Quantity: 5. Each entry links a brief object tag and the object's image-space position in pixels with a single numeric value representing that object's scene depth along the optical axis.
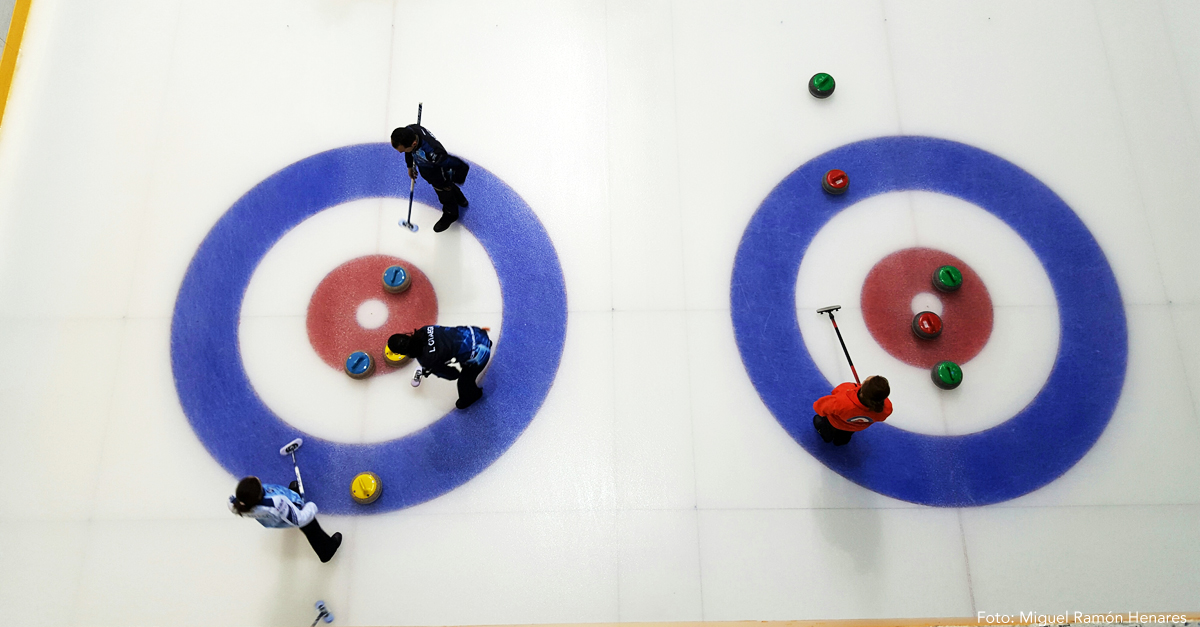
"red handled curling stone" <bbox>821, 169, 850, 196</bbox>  5.01
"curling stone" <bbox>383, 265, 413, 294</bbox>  4.77
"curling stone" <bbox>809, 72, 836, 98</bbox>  5.34
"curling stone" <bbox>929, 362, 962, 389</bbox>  4.52
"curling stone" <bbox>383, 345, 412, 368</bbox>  4.62
